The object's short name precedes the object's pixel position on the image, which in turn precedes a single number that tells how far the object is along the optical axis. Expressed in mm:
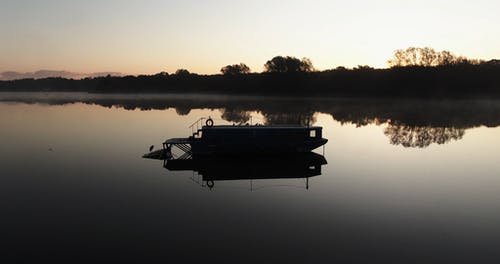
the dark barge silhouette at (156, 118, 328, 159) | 36750
